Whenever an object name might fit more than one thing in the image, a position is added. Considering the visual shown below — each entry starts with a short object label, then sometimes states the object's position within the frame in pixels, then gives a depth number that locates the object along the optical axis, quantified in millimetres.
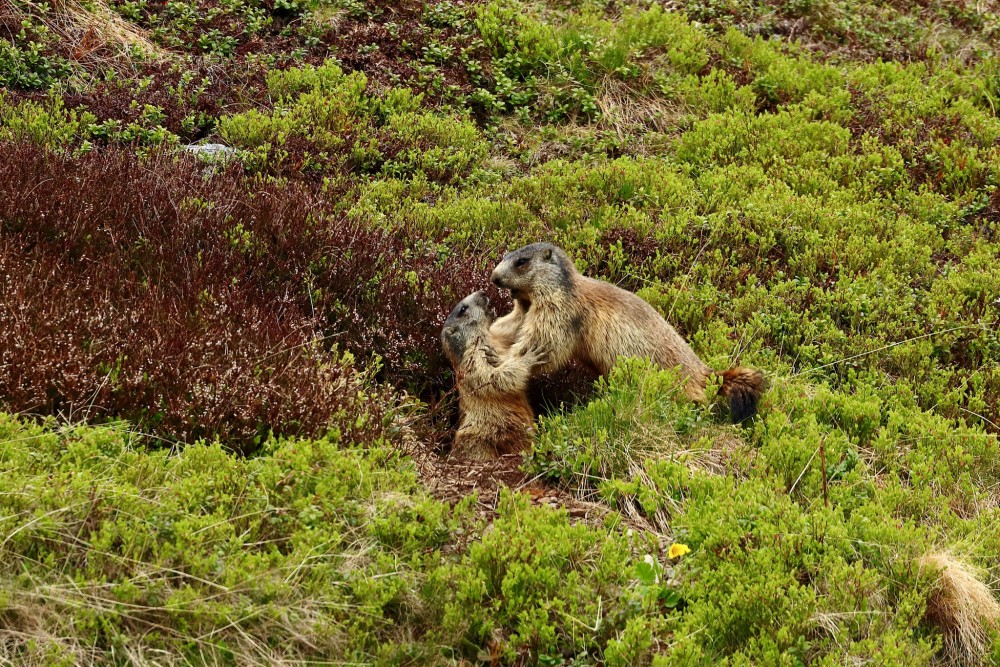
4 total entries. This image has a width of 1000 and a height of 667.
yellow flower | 10523
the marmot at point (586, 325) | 13586
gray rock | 19359
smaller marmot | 13148
